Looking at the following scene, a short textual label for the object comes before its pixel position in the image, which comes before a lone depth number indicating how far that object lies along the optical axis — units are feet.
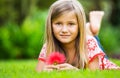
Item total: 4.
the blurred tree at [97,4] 78.33
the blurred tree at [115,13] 73.97
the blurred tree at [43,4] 75.66
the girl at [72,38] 19.72
